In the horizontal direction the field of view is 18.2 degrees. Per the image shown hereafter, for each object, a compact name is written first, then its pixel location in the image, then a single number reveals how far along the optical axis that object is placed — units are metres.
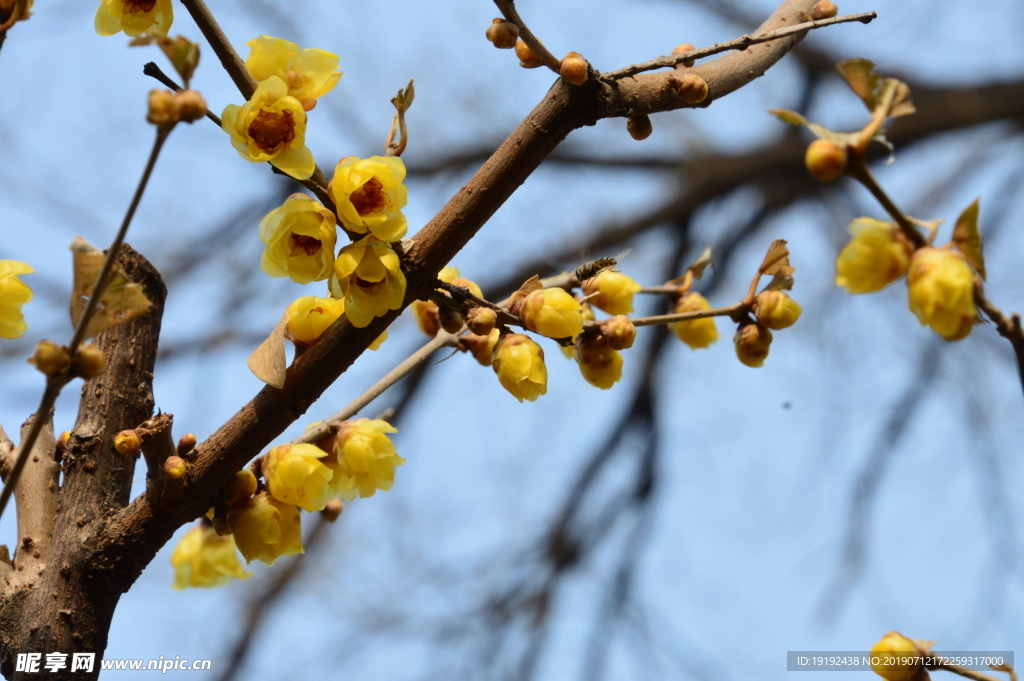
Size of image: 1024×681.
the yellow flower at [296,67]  0.71
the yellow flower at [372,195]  0.70
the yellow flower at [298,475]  0.73
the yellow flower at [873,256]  0.67
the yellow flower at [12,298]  0.73
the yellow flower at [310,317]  0.74
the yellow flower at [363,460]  0.74
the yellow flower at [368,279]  0.71
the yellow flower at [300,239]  0.71
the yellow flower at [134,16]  0.73
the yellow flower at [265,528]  0.74
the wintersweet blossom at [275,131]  0.70
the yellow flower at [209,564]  0.81
